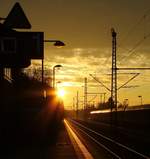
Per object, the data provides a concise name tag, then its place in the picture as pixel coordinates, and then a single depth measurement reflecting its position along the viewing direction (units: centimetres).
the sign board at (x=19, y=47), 1944
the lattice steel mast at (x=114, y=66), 5819
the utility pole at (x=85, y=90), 11534
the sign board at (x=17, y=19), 1681
